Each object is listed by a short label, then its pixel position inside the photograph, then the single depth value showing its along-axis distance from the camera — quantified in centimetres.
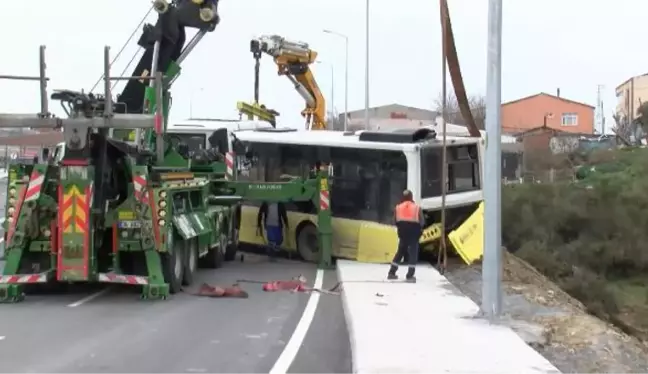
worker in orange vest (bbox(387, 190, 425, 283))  1641
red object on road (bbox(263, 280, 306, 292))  1627
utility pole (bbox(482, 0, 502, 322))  1122
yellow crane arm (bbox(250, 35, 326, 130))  3052
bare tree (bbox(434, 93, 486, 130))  7638
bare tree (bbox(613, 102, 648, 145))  6568
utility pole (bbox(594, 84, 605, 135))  10575
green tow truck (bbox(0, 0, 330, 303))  1397
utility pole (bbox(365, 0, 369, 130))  4472
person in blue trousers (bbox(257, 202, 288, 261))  2127
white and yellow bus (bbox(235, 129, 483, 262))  1881
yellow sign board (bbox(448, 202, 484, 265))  1867
